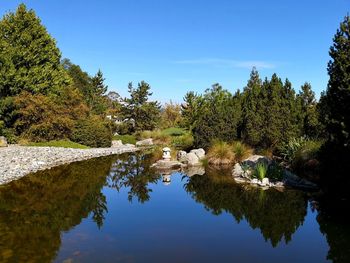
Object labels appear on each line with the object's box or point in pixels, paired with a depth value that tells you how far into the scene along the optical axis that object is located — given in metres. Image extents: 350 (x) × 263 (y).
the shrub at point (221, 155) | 18.16
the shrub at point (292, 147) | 16.12
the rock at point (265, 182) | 12.61
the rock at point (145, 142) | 32.69
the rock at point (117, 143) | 30.57
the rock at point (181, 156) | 18.95
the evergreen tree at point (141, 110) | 39.81
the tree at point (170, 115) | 44.48
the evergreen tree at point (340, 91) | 9.12
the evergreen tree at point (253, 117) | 18.97
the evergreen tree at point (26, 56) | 26.03
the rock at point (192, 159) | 18.31
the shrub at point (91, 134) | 27.00
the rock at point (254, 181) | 12.94
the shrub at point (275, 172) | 12.98
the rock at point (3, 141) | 23.06
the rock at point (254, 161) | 15.11
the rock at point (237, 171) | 14.48
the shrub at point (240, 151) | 17.97
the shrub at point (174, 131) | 35.25
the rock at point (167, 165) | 17.72
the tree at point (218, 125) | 19.95
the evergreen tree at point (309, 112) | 18.00
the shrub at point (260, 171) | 12.99
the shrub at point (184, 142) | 24.45
